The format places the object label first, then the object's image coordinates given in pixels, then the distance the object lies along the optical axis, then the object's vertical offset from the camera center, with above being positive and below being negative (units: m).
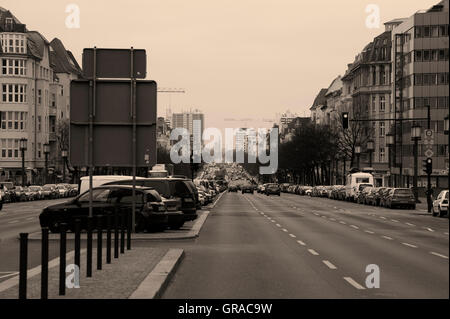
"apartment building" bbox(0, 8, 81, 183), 108.44 +7.81
